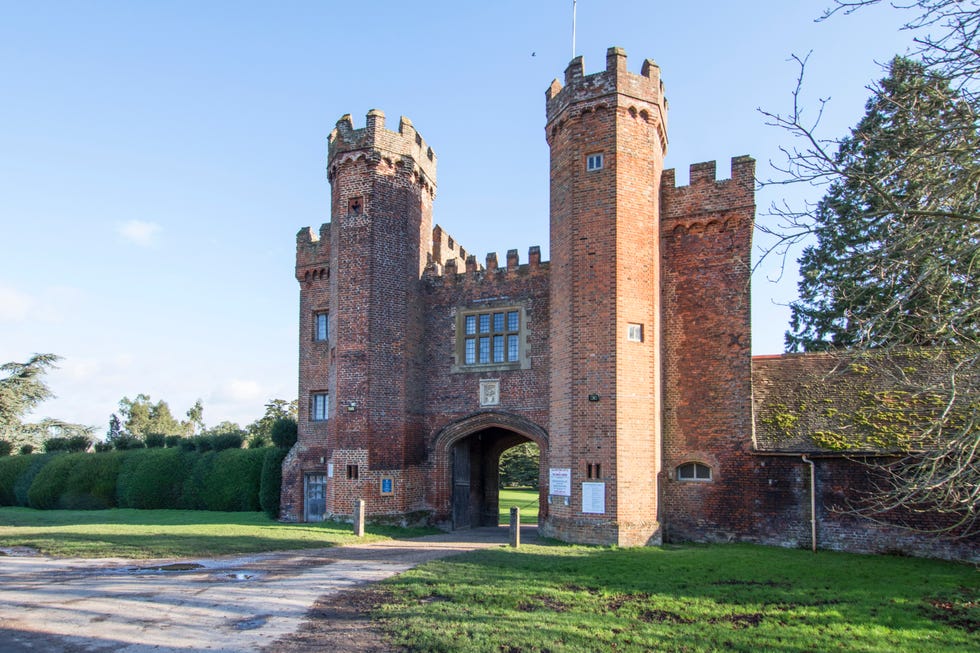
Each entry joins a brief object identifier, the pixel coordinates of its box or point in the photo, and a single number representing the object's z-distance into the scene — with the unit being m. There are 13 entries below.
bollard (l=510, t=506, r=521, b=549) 16.53
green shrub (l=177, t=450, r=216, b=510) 29.14
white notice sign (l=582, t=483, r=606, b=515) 17.48
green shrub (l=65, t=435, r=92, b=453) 35.81
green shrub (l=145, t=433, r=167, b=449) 33.34
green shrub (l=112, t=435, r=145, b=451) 33.62
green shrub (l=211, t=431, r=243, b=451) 30.34
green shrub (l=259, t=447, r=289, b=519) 24.92
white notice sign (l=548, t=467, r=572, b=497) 18.12
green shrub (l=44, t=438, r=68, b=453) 36.28
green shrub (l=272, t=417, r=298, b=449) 26.45
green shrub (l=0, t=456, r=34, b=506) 34.38
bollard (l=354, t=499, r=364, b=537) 18.86
